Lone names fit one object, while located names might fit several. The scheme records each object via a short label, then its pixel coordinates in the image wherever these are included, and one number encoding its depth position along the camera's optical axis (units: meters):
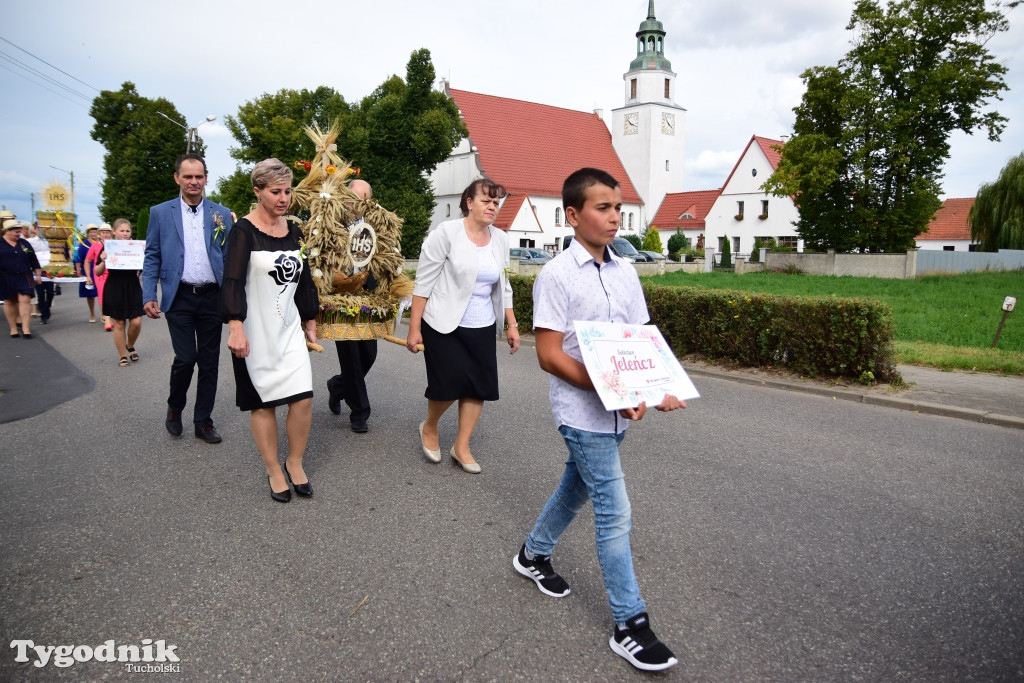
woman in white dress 4.28
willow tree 42.16
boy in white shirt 2.86
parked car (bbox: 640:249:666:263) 41.36
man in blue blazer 5.65
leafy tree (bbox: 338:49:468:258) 42.09
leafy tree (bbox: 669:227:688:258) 60.38
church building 62.44
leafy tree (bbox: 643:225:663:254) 58.94
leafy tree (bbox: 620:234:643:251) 59.88
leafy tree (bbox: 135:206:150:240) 32.09
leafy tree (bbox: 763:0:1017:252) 33.50
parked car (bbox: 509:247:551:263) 38.01
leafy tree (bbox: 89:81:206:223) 57.41
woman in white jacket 4.94
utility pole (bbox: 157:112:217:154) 35.28
